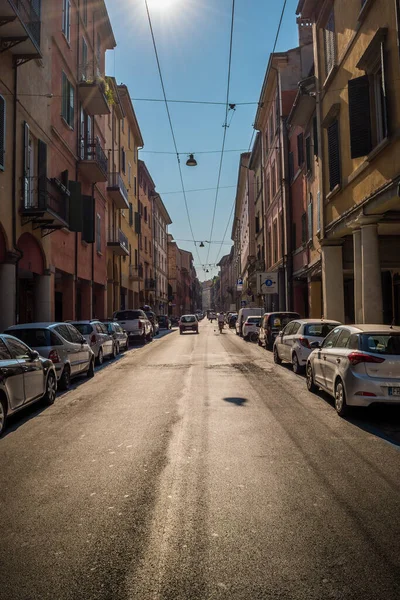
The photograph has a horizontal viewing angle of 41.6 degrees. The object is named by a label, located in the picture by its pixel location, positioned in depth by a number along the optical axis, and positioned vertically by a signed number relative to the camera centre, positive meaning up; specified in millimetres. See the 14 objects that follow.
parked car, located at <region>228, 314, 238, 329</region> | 53812 -117
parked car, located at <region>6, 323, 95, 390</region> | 11219 -476
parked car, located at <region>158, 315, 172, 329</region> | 54656 -120
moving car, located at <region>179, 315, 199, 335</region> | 43281 -203
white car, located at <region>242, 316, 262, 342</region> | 30339 -487
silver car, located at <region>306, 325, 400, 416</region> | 7671 -742
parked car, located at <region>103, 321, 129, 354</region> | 21494 -614
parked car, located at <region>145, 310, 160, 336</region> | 40175 -5
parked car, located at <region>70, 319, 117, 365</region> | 16906 -487
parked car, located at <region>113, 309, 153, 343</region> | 29062 -95
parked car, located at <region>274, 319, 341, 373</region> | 13430 -490
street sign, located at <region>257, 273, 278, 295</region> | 29281 +2024
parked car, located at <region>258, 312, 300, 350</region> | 21547 -197
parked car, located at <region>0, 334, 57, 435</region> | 7344 -860
